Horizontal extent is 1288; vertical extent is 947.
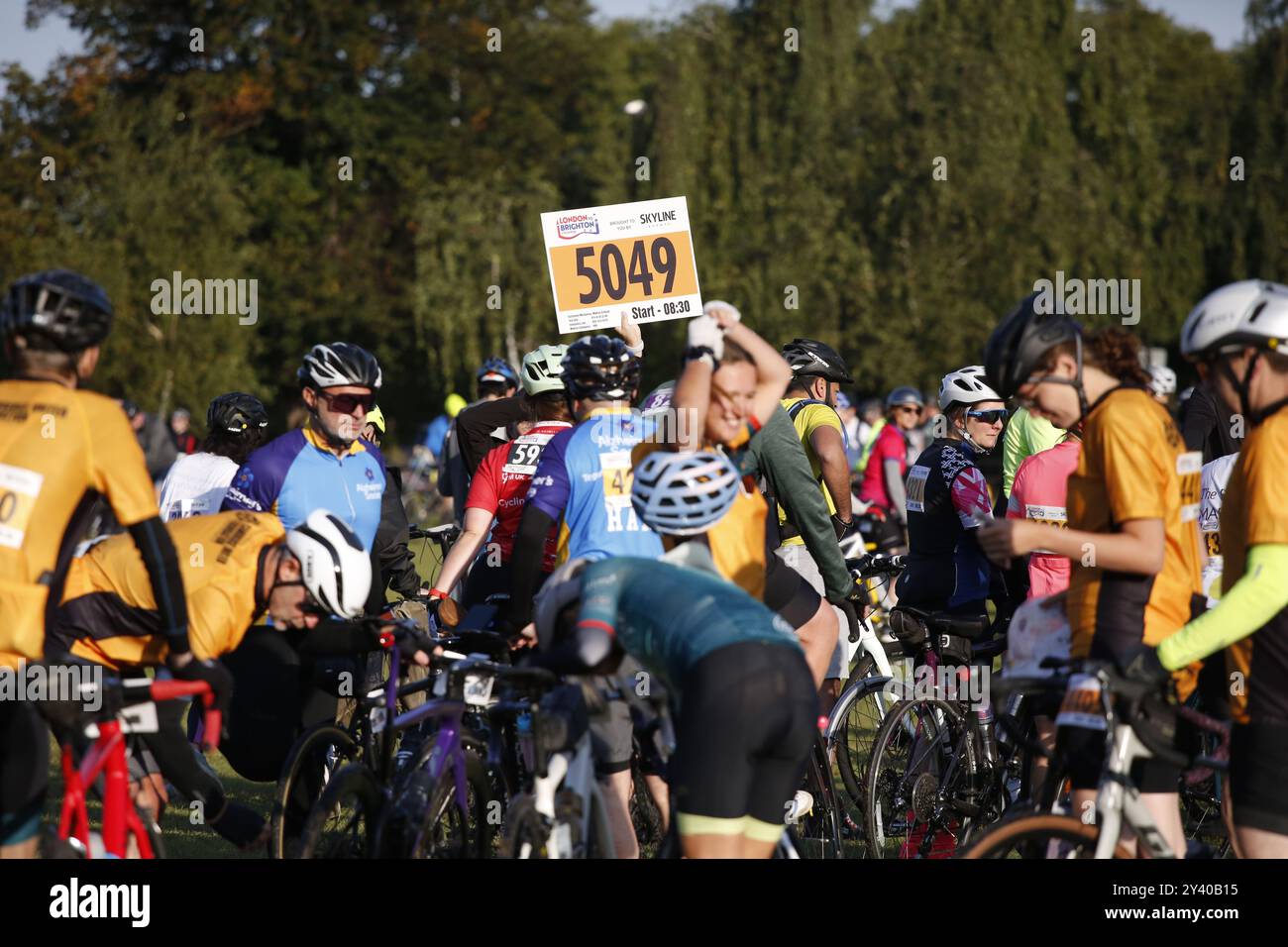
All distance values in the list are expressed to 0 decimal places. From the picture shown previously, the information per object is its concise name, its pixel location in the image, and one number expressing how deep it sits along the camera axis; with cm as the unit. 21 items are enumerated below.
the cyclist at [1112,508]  508
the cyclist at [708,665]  459
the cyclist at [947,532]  804
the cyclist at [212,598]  580
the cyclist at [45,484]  490
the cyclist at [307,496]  687
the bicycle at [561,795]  510
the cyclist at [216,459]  919
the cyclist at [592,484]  642
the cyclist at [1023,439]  858
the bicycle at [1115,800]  487
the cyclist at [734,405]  545
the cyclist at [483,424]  1077
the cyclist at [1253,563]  475
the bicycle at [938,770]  771
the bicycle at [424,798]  543
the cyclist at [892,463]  1619
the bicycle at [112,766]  511
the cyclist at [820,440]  842
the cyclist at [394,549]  868
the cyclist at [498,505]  808
